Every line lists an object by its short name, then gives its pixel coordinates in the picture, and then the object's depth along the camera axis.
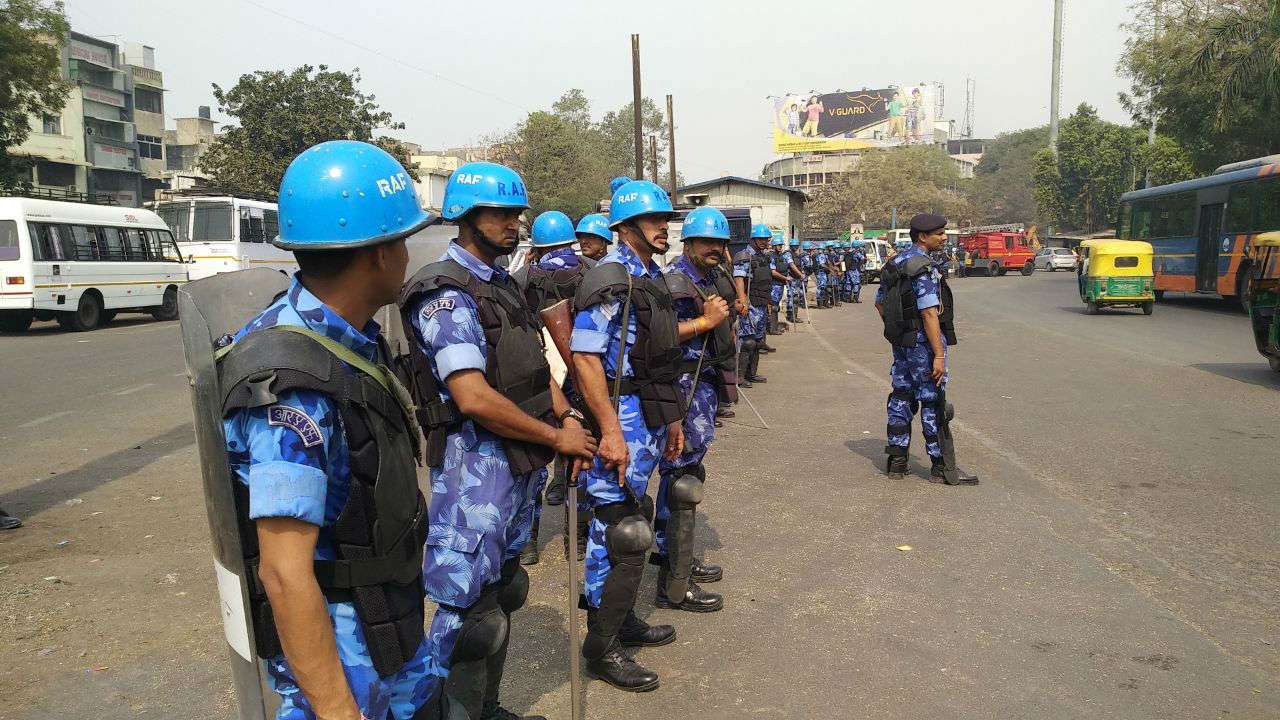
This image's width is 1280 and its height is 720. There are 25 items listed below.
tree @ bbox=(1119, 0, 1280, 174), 24.73
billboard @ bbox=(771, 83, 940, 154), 89.62
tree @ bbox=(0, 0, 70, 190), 22.17
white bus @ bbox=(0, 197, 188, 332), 15.98
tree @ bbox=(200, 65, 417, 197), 33.09
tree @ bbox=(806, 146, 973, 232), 74.25
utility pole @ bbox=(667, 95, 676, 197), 35.23
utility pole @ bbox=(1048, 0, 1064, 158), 58.00
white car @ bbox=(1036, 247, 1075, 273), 49.78
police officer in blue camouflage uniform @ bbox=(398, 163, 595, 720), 2.76
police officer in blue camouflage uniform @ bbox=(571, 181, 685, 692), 3.49
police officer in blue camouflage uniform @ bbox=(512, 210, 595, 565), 6.65
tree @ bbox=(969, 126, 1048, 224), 106.44
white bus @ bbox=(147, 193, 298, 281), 21.28
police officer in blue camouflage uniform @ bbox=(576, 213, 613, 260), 7.25
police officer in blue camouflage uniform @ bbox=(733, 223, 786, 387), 11.26
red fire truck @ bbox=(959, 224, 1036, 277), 45.38
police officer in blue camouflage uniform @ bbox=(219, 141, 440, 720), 1.60
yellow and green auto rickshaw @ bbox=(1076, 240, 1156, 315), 20.22
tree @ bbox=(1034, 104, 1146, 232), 61.53
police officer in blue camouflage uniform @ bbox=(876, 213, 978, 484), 6.28
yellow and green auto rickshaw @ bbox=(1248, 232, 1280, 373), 10.22
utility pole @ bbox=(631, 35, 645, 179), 27.85
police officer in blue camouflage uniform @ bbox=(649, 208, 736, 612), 4.23
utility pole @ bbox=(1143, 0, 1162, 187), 33.34
